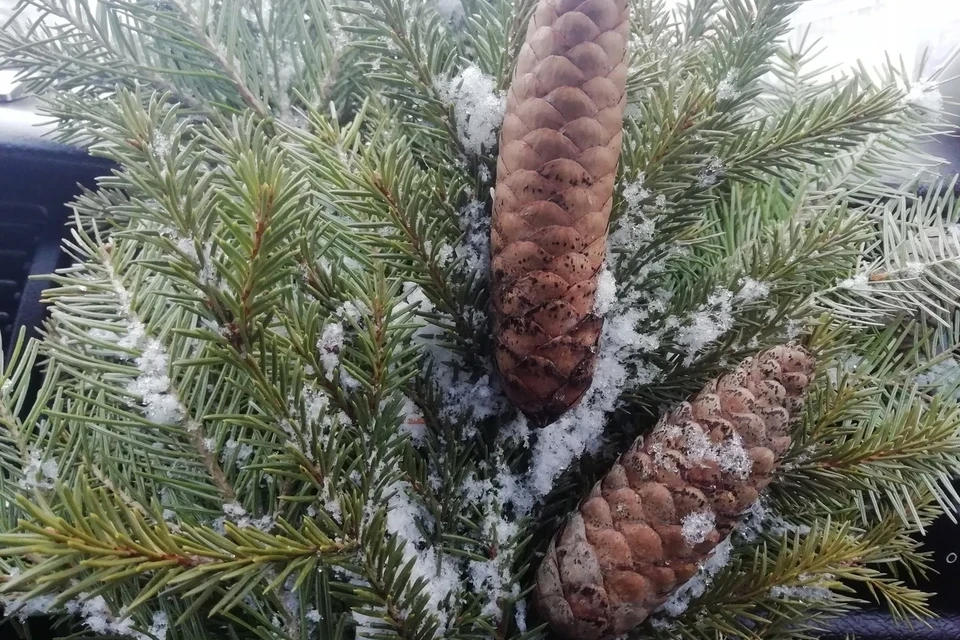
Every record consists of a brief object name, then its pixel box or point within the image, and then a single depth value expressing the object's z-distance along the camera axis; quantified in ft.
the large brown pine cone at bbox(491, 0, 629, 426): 0.87
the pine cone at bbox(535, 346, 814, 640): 0.94
